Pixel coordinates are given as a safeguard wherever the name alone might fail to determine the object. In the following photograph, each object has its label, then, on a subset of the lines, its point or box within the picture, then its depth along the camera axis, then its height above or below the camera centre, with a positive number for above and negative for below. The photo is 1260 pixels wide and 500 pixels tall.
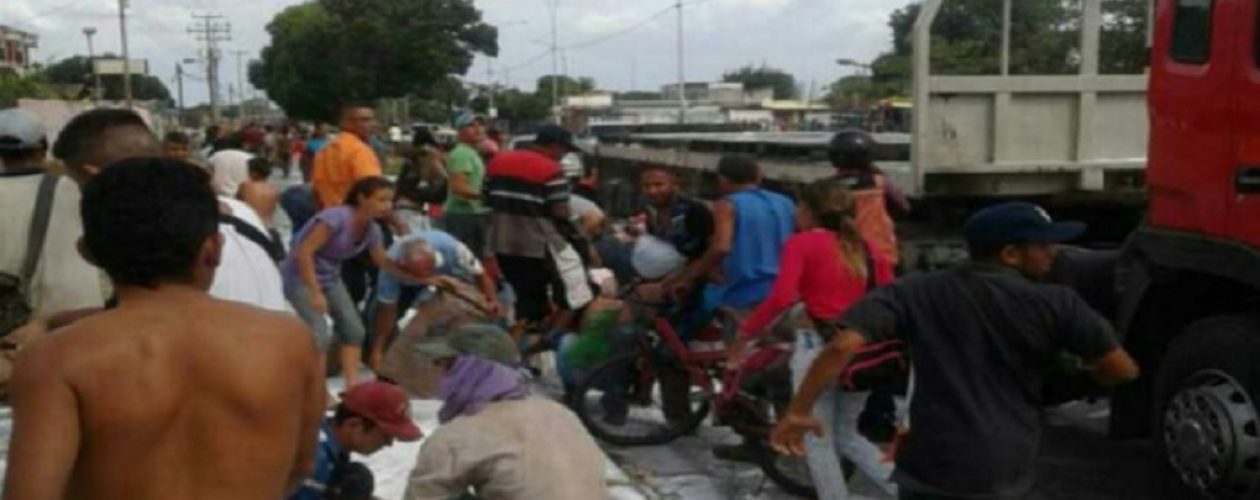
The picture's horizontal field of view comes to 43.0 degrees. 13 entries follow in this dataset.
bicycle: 6.54 -1.49
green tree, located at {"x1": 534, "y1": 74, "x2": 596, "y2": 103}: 84.81 -1.82
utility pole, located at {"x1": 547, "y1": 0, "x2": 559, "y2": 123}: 72.38 -1.74
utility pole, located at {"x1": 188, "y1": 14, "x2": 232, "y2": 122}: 79.12 -0.37
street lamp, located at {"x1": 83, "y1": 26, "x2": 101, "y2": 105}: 60.32 -0.72
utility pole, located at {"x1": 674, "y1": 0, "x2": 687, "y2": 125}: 37.17 -1.44
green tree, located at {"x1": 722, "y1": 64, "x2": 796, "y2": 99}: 104.38 -1.71
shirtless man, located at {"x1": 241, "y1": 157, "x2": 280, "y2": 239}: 5.65 -0.49
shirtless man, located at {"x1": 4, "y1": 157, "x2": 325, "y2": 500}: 2.34 -0.47
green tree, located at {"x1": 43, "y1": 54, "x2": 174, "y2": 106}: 78.44 -1.18
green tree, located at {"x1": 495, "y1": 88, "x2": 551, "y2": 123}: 69.62 -2.34
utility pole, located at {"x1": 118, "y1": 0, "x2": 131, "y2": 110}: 56.53 +0.29
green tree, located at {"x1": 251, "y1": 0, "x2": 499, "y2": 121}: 52.78 +0.20
